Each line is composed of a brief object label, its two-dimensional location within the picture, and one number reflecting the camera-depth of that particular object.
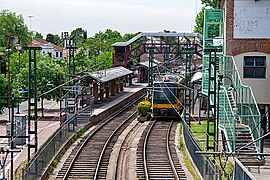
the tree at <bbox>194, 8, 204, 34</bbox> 74.32
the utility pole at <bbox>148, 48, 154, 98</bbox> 45.41
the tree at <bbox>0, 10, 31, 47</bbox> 88.05
